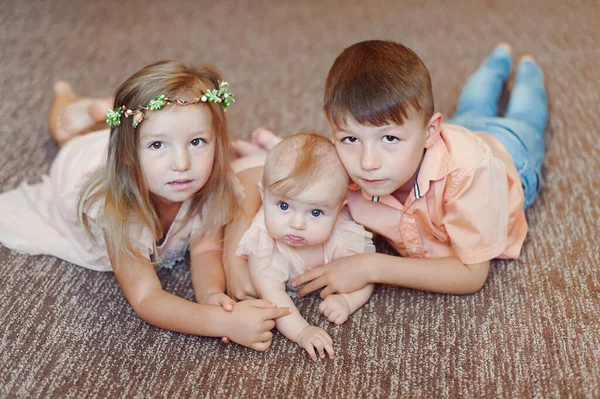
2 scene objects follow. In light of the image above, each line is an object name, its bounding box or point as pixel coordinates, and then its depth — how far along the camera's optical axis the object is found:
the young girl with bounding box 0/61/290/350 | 1.09
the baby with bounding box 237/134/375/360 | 1.08
